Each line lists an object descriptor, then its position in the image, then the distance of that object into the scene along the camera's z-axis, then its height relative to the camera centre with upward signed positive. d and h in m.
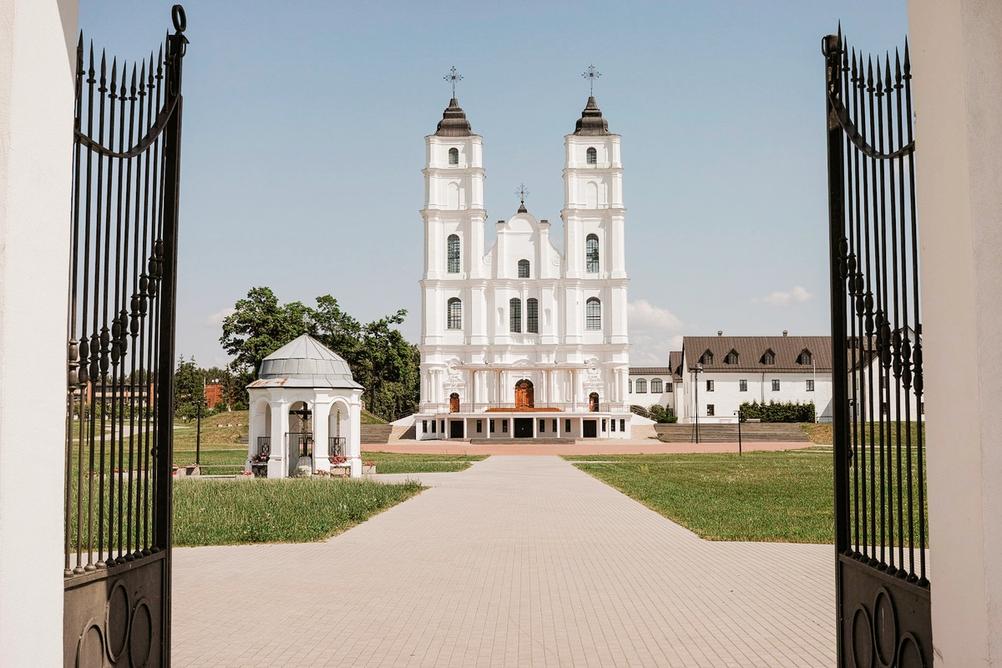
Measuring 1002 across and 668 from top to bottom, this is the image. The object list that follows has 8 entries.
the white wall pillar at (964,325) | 3.82 +0.23
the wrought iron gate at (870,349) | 4.73 +0.17
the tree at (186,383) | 66.34 +0.36
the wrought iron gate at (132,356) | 4.79 +0.17
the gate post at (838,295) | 5.64 +0.50
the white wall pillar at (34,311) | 3.83 +0.31
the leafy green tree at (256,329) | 63.16 +3.73
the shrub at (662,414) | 79.10 -2.49
